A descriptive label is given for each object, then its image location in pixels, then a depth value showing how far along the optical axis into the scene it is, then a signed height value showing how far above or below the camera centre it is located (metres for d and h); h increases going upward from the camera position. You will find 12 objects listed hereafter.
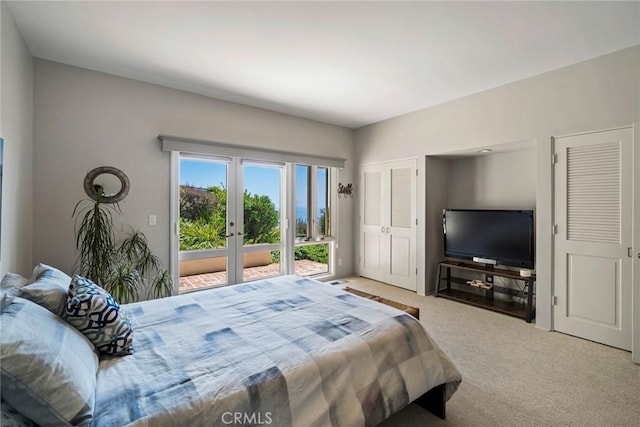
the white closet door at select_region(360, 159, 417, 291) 4.45 -0.16
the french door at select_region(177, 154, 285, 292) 3.67 -0.09
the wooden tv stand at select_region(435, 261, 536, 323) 3.27 -1.06
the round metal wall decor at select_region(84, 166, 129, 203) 2.99 +0.31
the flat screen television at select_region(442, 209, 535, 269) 3.39 -0.29
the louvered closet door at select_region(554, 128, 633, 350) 2.63 -0.22
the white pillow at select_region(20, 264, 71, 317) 1.34 -0.38
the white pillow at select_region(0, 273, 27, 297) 1.42 -0.39
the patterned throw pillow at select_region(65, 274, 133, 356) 1.37 -0.52
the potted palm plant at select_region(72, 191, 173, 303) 2.72 -0.46
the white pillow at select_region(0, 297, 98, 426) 0.91 -0.54
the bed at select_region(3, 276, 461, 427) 1.12 -0.70
